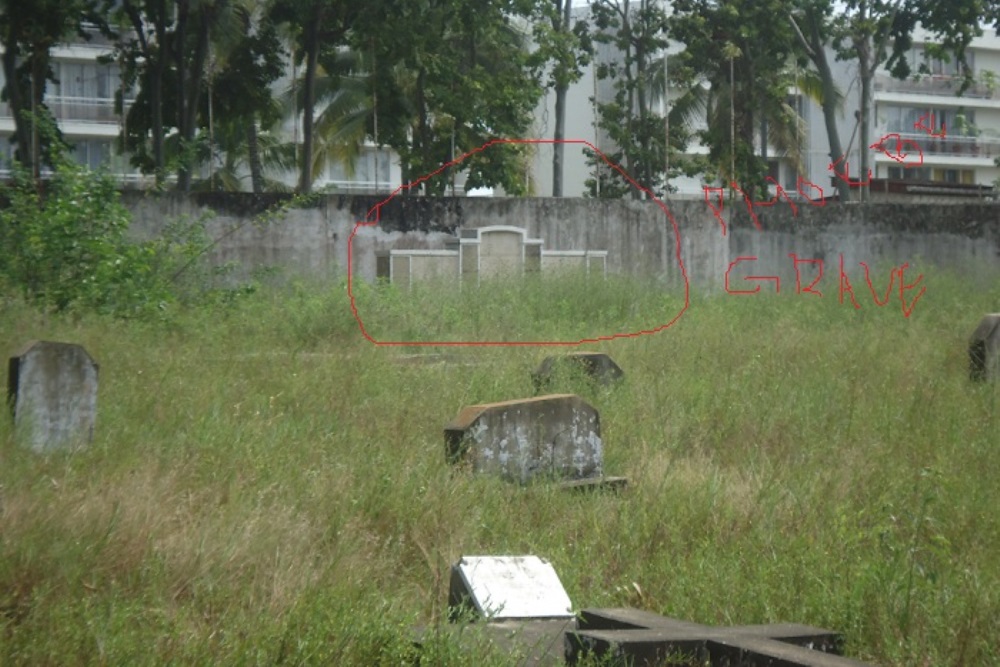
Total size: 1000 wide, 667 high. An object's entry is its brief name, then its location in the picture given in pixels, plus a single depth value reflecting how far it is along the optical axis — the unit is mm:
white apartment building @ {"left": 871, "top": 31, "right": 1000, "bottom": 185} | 39406
